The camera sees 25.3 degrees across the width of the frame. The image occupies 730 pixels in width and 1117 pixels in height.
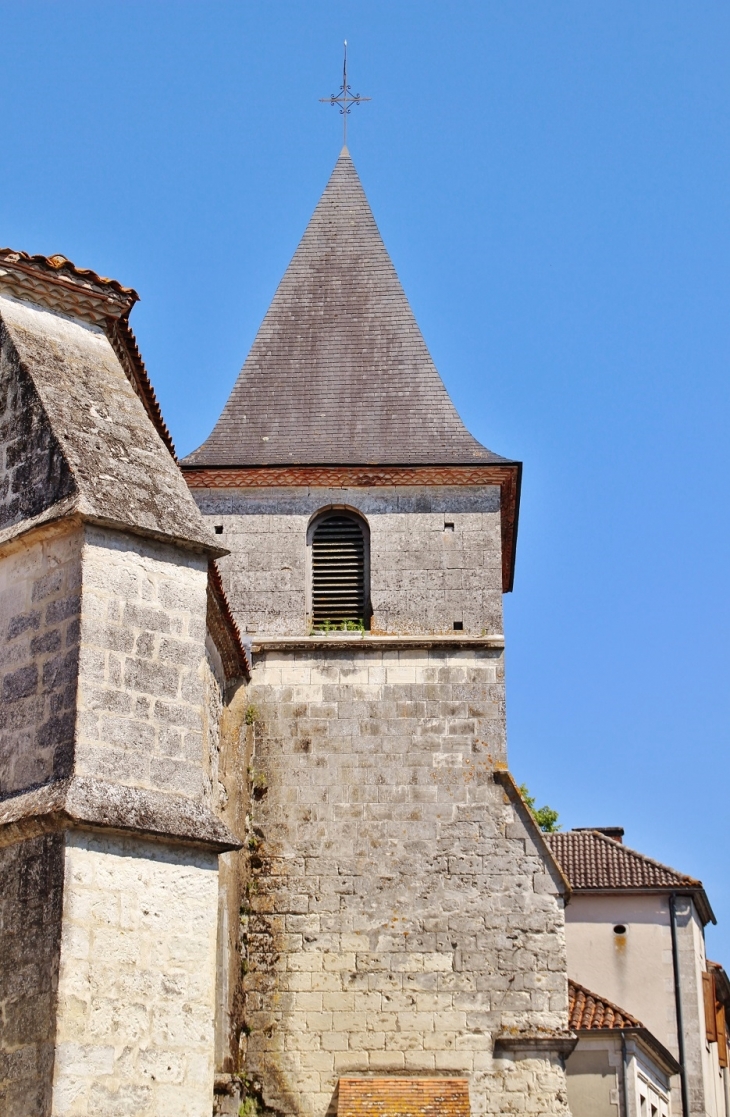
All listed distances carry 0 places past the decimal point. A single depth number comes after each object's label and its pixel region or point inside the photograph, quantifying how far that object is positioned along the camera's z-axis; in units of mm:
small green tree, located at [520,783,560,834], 30297
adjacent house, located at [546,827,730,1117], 25375
